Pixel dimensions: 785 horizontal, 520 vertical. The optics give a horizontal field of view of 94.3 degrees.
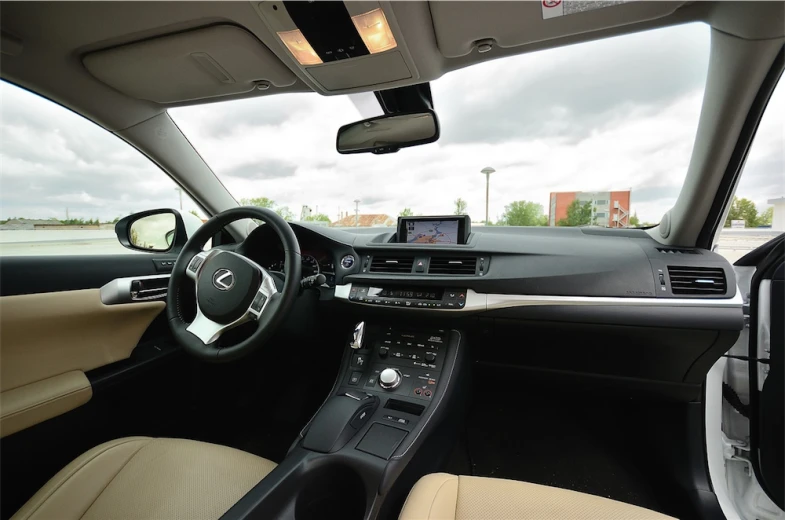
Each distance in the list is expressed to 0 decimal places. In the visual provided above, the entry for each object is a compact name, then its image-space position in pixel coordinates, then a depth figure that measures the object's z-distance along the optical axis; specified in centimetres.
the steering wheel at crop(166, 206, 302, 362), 136
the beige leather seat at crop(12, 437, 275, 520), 101
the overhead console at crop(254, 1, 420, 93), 113
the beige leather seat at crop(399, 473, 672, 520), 96
